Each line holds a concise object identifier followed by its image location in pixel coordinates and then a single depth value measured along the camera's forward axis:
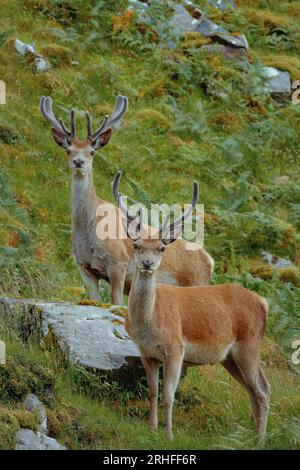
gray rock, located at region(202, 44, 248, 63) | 21.67
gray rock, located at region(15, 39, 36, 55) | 19.27
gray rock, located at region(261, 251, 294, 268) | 16.52
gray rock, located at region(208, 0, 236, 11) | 24.23
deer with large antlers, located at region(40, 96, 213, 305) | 12.34
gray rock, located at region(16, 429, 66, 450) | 8.23
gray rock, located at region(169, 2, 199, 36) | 22.19
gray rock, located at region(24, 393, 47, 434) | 8.68
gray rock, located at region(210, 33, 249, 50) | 22.17
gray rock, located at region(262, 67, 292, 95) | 21.70
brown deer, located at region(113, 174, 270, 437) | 9.80
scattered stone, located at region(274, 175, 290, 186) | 18.79
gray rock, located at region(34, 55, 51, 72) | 19.08
